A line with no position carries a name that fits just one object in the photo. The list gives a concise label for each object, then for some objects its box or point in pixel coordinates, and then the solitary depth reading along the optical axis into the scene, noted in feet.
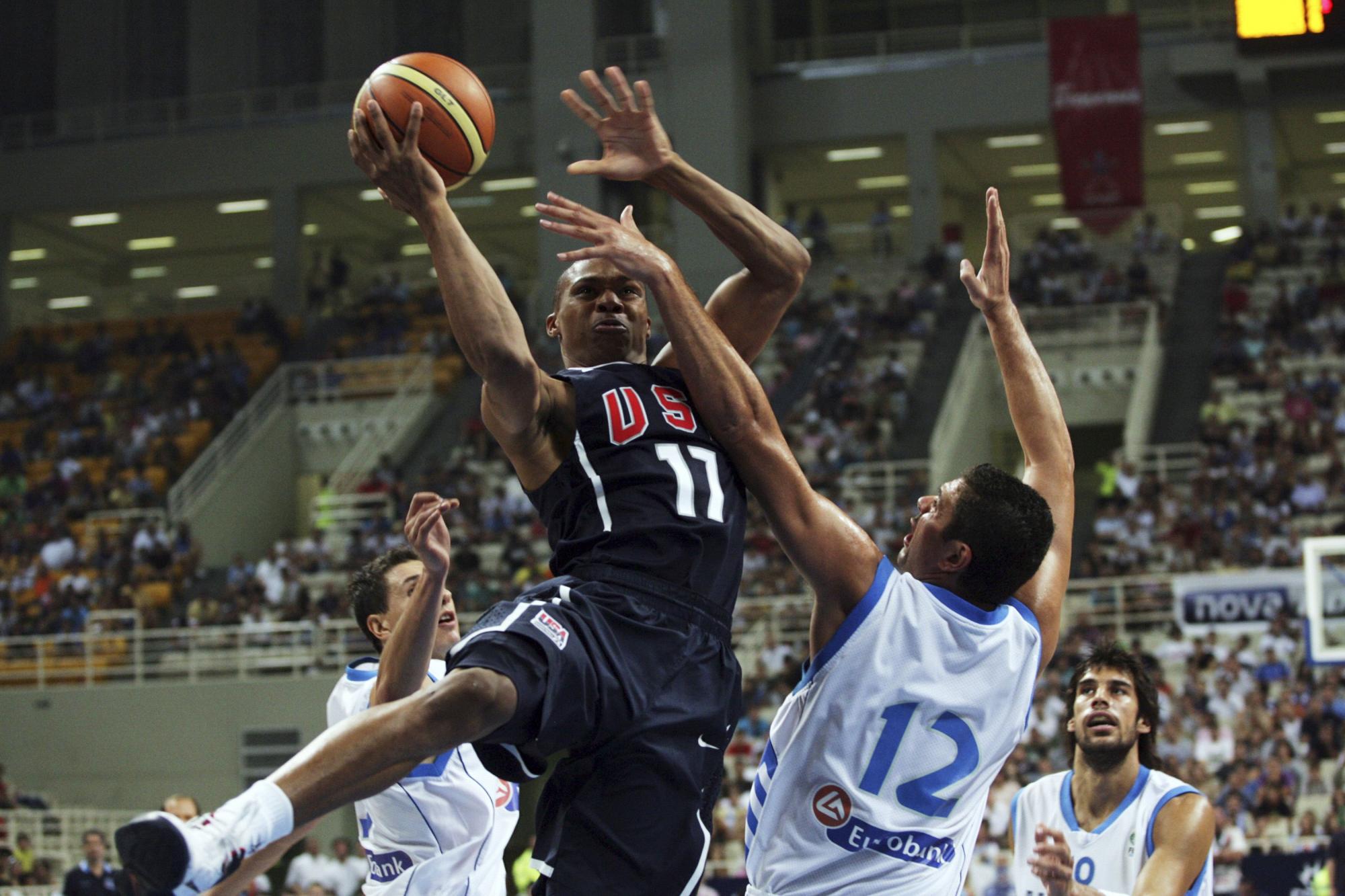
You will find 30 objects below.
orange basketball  16.31
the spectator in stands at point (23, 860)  53.78
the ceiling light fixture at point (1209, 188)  124.77
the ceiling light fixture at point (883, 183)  119.85
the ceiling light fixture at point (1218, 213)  128.57
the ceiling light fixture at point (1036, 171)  117.80
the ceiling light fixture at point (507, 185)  112.27
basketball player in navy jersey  13.55
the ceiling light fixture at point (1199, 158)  117.50
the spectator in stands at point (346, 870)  53.78
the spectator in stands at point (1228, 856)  43.21
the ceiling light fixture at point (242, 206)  117.70
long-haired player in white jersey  18.48
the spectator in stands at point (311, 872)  53.47
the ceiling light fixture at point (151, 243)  126.52
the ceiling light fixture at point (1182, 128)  108.88
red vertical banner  93.71
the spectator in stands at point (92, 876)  41.27
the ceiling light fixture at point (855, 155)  111.45
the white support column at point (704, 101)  96.63
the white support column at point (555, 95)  97.91
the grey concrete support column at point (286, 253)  109.29
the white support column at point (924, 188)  103.55
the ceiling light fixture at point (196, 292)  133.08
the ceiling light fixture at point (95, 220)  117.91
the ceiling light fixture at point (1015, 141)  109.60
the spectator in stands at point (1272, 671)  56.70
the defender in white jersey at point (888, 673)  14.08
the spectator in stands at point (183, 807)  24.62
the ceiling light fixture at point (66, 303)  134.41
